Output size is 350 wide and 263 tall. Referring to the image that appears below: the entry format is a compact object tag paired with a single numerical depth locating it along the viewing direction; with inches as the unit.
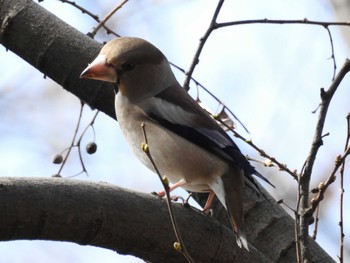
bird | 287.3
